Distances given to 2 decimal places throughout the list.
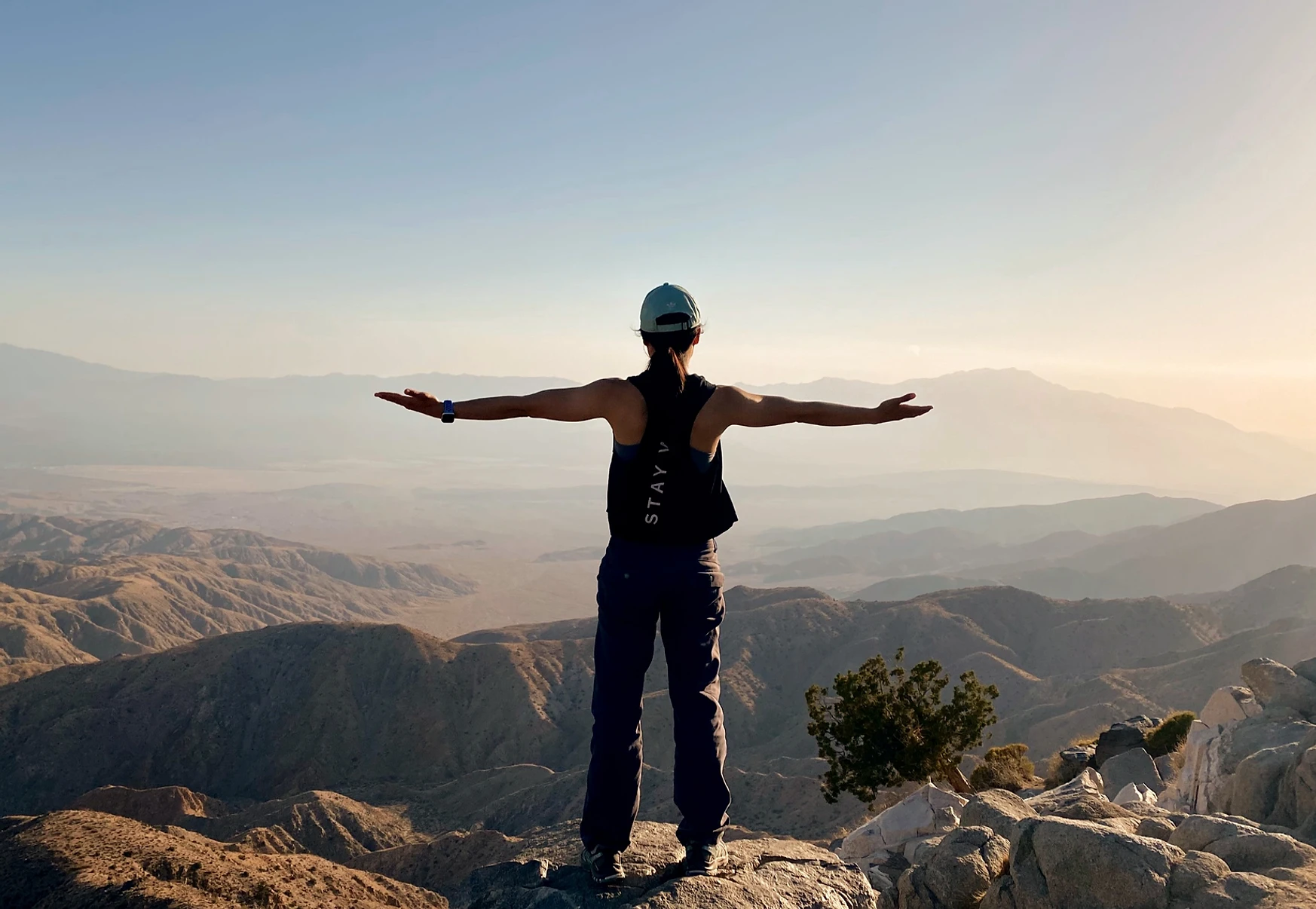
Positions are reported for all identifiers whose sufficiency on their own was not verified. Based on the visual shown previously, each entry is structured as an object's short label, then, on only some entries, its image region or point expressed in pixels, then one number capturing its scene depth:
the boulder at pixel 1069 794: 10.35
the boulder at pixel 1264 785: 10.19
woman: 4.99
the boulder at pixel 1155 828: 7.55
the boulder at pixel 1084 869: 6.07
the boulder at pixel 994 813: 8.62
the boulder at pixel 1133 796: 12.79
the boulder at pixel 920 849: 8.71
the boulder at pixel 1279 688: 14.81
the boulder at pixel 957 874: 7.22
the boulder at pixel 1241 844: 6.74
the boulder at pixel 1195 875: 5.91
